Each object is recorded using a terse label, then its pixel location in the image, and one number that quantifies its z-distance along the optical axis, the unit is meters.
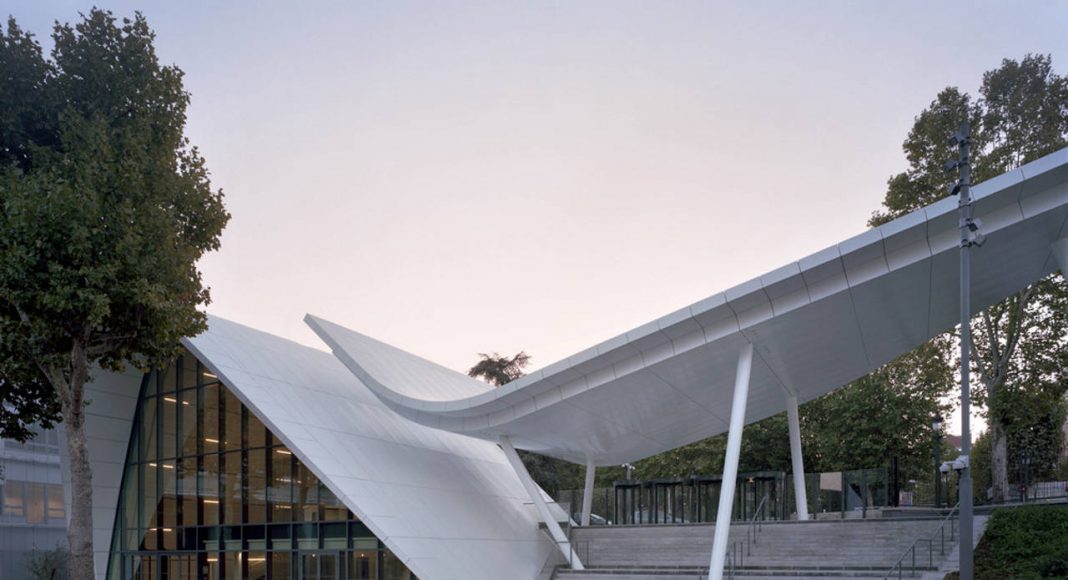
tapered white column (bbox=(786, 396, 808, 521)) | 28.30
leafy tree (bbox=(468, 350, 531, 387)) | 60.12
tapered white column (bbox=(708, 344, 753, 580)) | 19.22
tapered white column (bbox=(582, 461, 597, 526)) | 31.83
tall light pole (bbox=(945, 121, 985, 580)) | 14.59
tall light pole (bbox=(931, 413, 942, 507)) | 28.77
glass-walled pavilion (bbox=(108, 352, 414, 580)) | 24.66
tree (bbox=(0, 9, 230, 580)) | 17.64
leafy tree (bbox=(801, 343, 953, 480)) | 39.47
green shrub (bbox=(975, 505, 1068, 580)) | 16.94
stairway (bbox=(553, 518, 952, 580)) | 22.34
